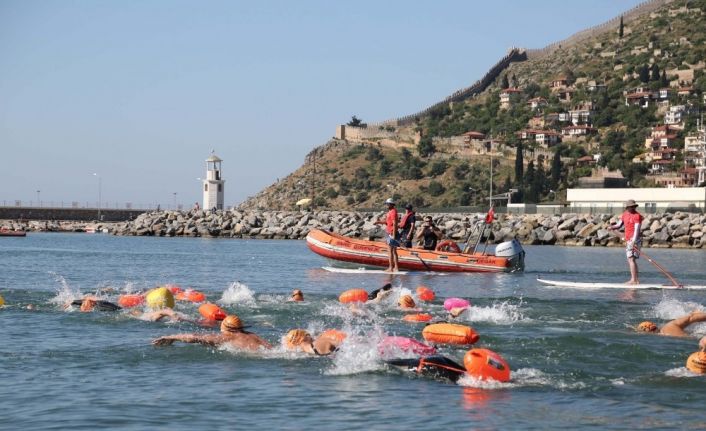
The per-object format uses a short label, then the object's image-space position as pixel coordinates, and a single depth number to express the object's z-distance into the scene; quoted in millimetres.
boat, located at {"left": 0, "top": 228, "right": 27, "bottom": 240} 79938
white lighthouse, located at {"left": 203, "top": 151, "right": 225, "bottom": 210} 90938
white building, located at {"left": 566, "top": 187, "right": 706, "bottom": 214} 72062
